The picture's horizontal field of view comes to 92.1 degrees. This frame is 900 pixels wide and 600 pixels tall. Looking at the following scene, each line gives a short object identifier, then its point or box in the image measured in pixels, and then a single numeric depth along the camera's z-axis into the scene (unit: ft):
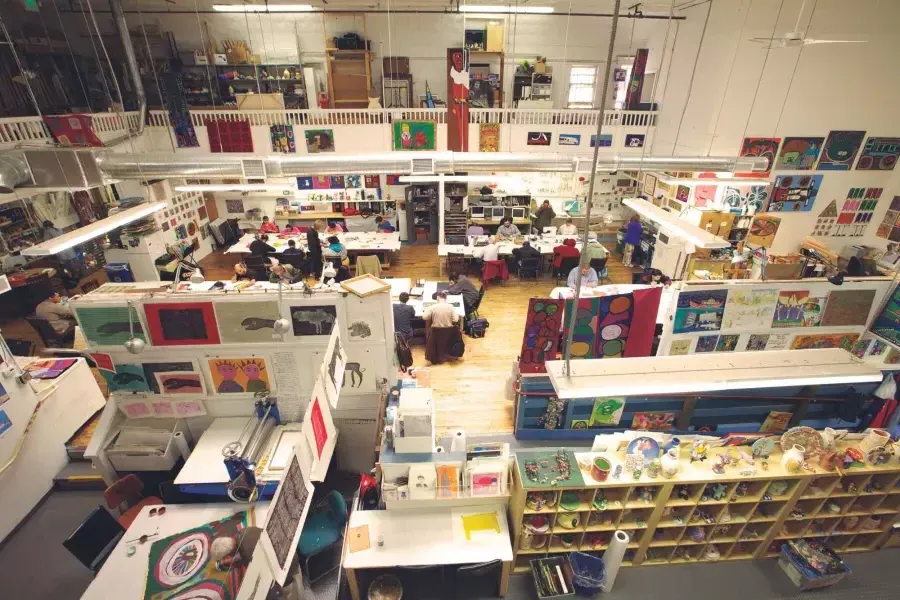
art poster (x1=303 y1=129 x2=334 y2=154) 34.17
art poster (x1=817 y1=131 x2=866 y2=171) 28.09
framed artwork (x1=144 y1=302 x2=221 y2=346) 14.10
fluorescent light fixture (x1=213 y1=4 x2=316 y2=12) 30.10
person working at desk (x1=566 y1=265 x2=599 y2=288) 24.11
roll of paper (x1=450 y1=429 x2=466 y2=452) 13.97
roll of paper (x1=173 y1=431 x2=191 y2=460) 15.28
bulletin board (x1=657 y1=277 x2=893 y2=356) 18.15
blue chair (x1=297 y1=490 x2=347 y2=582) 13.74
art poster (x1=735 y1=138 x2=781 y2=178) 28.55
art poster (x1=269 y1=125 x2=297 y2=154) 33.96
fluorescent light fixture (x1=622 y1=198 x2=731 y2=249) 20.66
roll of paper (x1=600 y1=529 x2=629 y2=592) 12.98
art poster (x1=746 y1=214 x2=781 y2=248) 30.63
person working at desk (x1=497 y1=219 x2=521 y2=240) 35.27
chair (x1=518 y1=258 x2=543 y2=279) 32.58
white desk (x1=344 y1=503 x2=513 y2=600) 12.19
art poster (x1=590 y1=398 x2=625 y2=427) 18.39
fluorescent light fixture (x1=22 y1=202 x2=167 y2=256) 17.40
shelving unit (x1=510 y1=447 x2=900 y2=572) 13.33
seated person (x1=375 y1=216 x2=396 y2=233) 39.01
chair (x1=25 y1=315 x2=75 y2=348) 23.47
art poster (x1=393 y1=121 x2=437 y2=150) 34.06
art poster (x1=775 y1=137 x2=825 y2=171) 28.53
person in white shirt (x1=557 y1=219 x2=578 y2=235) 35.50
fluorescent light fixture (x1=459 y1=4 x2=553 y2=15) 33.87
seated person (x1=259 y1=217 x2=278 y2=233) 37.47
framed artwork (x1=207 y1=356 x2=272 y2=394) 15.01
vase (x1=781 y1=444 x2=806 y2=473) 13.41
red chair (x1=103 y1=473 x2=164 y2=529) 14.06
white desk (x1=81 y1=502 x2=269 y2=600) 11.27
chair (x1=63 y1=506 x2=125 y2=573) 12.75
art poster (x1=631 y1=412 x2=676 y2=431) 18.83
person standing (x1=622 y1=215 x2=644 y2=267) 35.35
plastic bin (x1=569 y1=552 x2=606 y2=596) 13.41
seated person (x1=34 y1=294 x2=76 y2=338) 23.66
